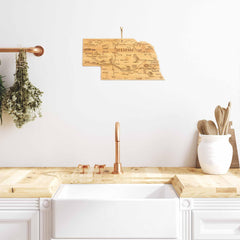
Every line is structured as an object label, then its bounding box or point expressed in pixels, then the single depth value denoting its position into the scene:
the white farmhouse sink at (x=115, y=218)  1.36
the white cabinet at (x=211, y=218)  1.38
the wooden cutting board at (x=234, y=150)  1.88
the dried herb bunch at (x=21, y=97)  1.79
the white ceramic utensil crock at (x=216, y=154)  1.63
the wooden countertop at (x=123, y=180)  1.39
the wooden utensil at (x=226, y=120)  1.68
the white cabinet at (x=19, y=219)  1.40
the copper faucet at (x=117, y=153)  1.72
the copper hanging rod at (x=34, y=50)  1.84
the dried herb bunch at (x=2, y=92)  1.83
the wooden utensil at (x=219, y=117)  1.70
